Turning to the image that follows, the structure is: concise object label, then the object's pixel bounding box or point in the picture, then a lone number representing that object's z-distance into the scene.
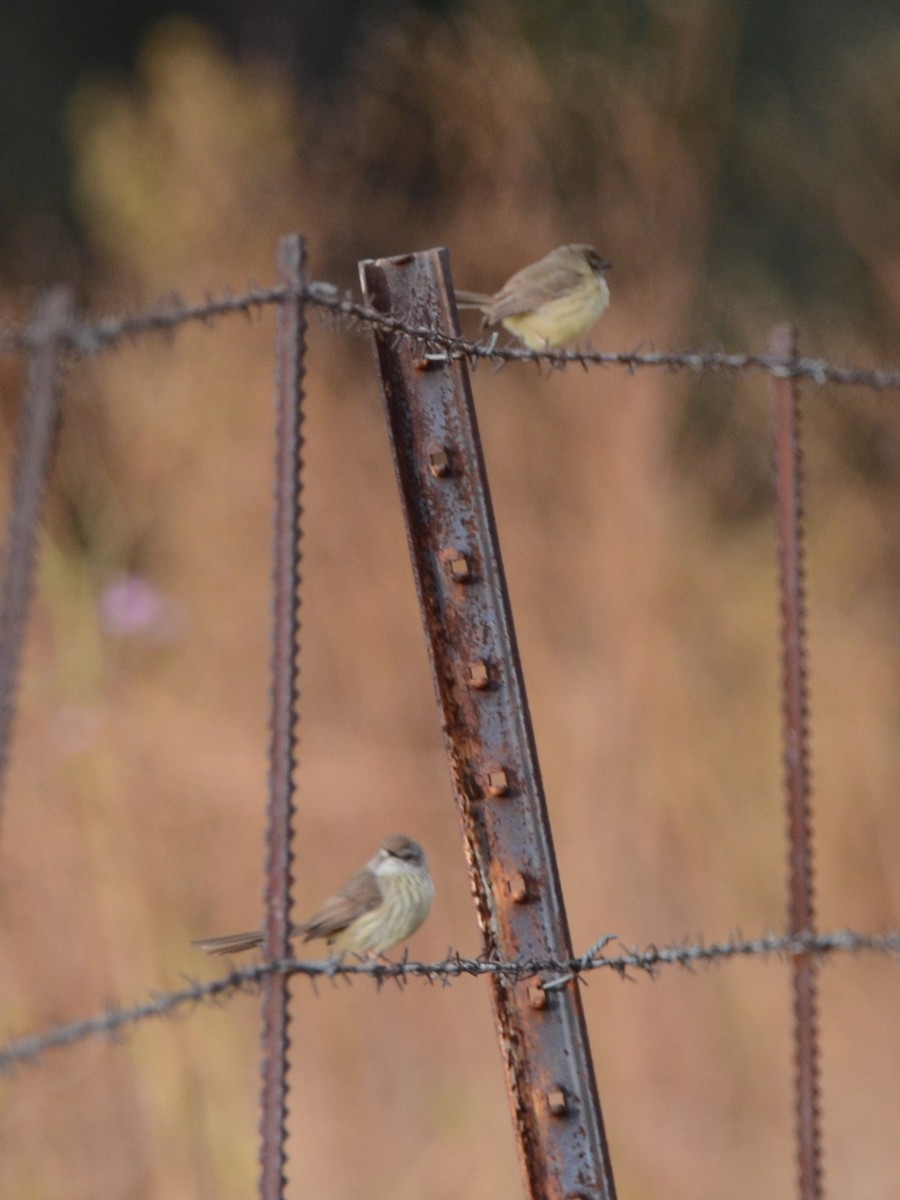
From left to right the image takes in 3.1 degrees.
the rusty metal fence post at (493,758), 8.56
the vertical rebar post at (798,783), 8.89
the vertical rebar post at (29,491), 8.37
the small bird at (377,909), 8.96
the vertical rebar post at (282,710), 8.44
